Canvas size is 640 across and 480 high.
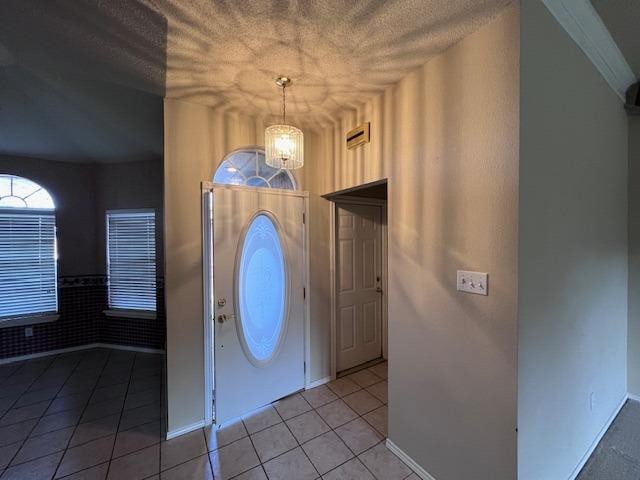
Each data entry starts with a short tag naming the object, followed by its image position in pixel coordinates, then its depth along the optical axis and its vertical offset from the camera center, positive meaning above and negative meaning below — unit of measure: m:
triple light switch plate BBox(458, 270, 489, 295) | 1.35 -0.24
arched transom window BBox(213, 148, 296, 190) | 2.30 +0.61
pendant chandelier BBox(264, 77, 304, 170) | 1.82 +0.65
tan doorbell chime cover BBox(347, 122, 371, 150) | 2.11 +0.84
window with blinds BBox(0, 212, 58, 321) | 3.33 -0.31
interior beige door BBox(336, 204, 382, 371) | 2.95 -0.55
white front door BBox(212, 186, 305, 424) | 2.19 -0.53
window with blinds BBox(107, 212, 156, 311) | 3.65 -0.29
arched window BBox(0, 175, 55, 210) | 3.35 +0.60
